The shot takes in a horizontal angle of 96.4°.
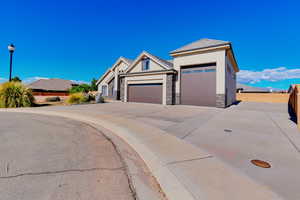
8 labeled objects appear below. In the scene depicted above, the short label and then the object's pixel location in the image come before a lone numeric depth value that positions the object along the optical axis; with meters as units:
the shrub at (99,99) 17.03
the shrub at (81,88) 35.37
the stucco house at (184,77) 12.20
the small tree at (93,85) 41.03
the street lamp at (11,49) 12.41
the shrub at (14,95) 11.57
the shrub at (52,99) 17.89
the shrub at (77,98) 15.44
